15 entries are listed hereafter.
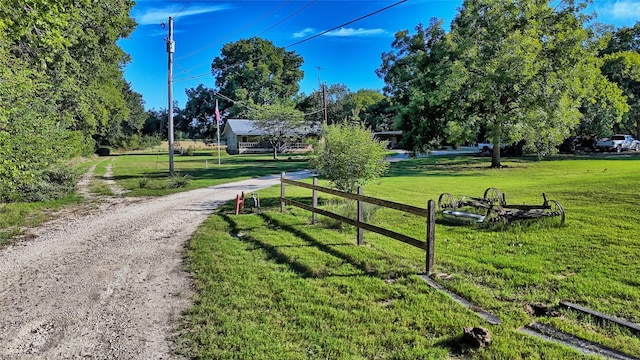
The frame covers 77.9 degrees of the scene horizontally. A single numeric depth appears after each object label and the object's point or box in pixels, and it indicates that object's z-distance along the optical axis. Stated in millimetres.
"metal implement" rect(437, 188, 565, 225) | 7957
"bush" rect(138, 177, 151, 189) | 15766
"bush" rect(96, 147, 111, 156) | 48094
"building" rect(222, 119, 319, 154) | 51031
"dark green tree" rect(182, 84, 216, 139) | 64438
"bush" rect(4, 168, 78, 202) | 11938
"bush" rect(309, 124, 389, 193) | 10250
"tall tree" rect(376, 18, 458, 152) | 20297
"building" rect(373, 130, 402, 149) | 62966
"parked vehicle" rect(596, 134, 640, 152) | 32725
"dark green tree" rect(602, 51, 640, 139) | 29219
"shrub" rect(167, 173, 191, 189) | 15831
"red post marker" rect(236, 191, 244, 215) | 10336
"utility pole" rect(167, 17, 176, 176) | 18828
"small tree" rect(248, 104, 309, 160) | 36625
